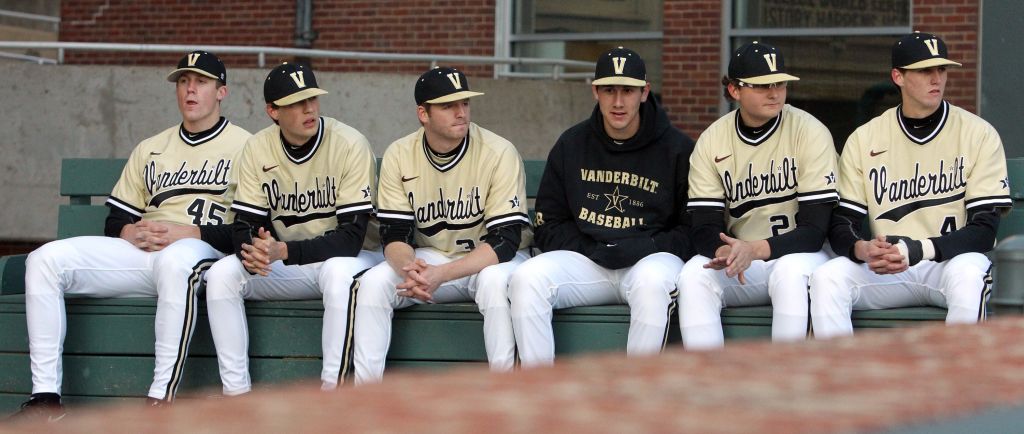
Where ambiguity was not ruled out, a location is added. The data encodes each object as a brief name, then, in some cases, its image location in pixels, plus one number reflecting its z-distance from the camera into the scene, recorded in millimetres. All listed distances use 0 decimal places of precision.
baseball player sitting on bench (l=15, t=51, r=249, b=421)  10617
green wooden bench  10359
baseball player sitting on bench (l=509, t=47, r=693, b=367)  10375
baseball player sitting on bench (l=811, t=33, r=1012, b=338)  9539
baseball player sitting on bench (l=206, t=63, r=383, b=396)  10586
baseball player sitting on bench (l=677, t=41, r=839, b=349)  9766
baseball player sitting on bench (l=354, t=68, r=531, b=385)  10344
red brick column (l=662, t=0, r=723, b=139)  19844
